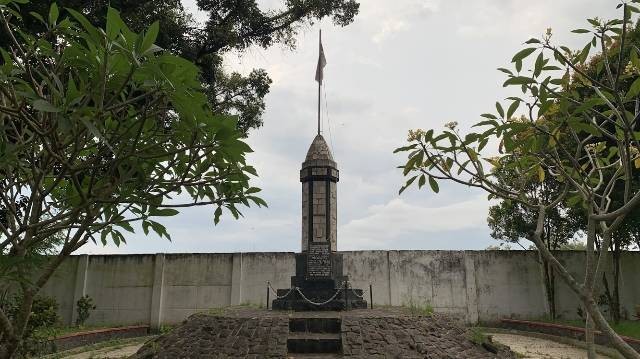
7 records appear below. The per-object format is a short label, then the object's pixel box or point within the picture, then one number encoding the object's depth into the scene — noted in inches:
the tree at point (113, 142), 93.3
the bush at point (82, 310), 629.0
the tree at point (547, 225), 641.0
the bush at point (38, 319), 327.9
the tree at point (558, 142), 113.5
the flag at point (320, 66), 585.3
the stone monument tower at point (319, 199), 497.0
